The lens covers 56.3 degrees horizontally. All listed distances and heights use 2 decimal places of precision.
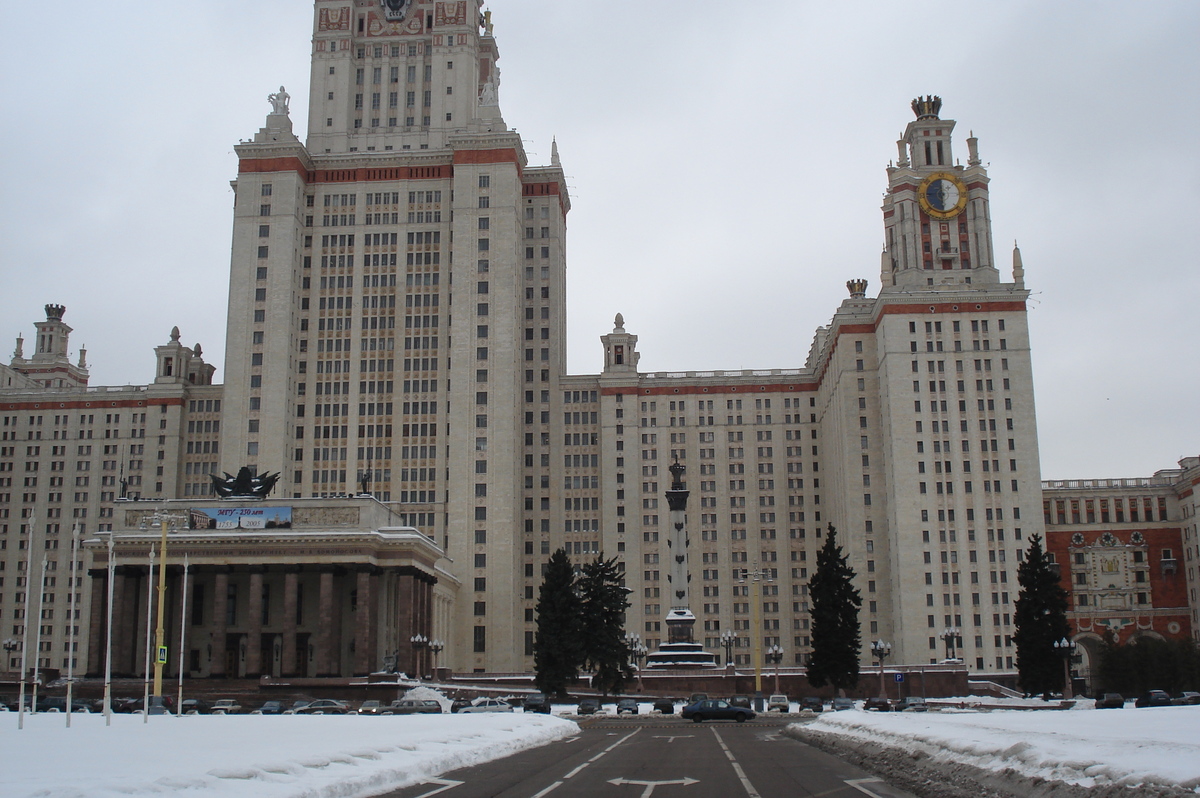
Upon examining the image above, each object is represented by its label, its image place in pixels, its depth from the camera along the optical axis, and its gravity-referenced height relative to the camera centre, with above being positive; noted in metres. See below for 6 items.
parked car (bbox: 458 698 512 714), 70.75 -6.75
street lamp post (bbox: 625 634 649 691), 103.57 -4.93
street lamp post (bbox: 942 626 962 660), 103.81 -4.68
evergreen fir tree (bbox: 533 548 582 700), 89.56 -2.95
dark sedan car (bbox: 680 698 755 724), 58.62 -5.93
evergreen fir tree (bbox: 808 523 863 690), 93.06 -2.62
